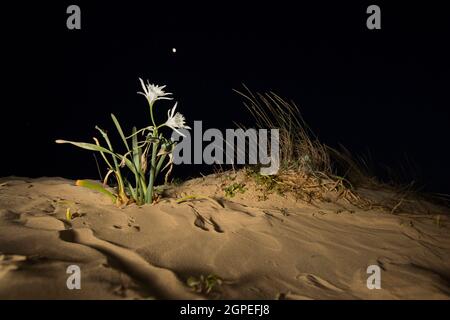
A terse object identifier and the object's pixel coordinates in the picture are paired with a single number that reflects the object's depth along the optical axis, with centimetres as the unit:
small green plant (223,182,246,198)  329
